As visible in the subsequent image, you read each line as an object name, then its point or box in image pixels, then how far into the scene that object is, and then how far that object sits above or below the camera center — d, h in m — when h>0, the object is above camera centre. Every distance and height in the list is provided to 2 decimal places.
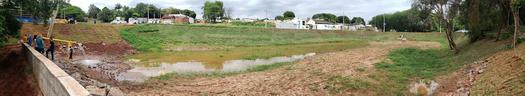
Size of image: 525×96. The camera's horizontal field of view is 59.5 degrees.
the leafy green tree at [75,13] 100.44 +4.64
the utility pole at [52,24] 38.41 +0.82
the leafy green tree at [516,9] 17.86 +0.80
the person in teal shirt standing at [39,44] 20.95 -0.50
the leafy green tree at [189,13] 137.88 +5.81
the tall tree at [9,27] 22.72 +0.42
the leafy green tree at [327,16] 140.98 +4.70
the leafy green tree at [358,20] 144.06 +3.25
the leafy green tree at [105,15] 107.17 +4.30
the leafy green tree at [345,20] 140.52 +3.36
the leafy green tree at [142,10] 117.94 +5.86
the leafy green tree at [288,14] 141.62 +5.33
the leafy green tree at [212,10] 107.38 +5.14
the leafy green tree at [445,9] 26.25 +1.20
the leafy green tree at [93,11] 119.07 +5.89
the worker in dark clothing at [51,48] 21.45 -0.69
